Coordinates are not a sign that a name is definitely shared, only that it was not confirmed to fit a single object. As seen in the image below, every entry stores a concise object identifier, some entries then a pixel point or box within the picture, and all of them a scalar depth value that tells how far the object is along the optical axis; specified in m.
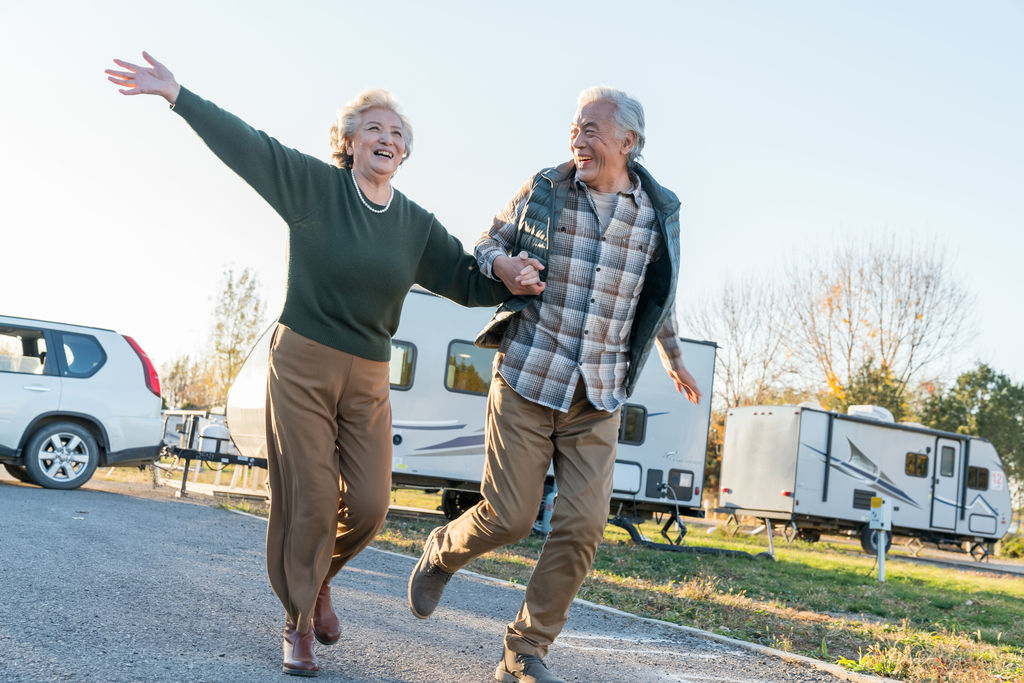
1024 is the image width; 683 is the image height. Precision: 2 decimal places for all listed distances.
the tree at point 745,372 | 29.38
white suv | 8.88
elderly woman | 2.83
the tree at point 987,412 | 26.81
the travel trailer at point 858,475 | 15.38
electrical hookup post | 8.84
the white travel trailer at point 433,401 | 10.61
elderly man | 3.03
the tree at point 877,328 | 26.97
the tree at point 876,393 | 24.70
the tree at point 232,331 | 25.81
